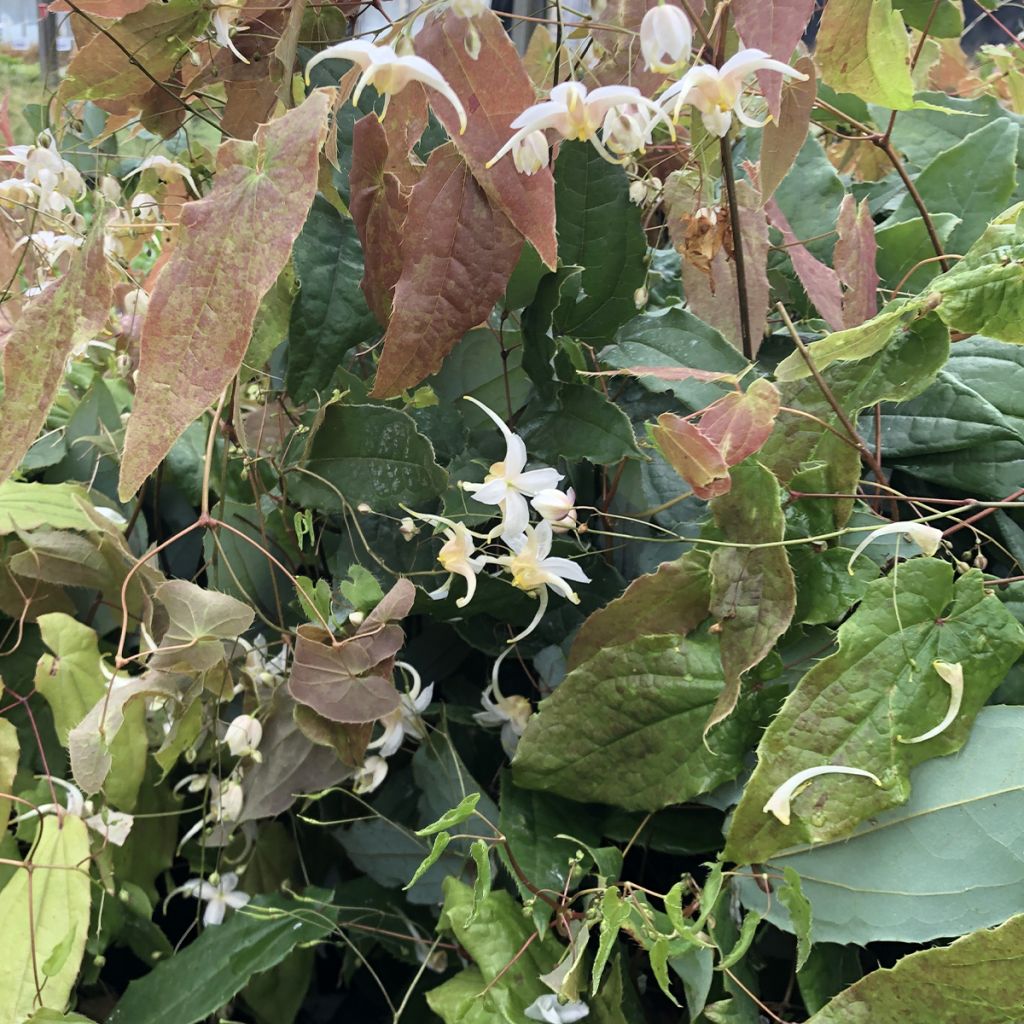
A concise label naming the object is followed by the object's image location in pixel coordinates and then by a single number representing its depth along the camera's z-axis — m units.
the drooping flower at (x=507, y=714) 0.35
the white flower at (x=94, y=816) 0.35
